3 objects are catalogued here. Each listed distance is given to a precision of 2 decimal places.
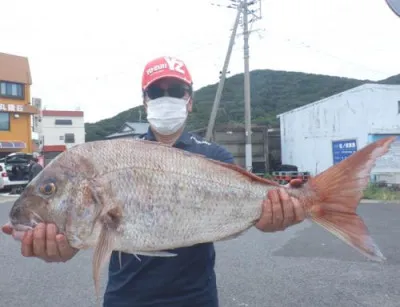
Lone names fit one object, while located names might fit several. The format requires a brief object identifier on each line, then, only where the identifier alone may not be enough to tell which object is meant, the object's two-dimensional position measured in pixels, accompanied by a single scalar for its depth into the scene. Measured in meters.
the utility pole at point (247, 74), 20.60
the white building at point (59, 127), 57.38
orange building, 33.41
